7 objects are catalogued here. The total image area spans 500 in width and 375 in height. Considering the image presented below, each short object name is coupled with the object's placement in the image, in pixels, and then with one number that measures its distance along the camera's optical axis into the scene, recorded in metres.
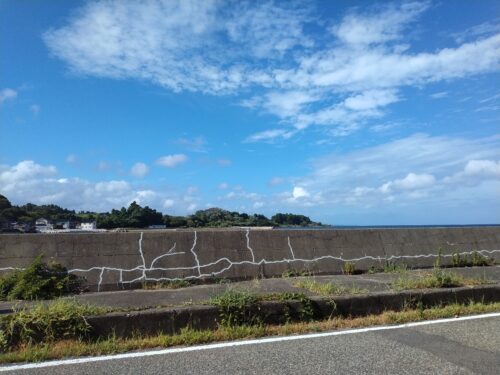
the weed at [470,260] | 10.27
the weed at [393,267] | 9.48
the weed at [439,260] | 10.00
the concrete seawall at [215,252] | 7.60
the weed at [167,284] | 7.64
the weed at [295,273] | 8.61
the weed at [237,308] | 5.52
